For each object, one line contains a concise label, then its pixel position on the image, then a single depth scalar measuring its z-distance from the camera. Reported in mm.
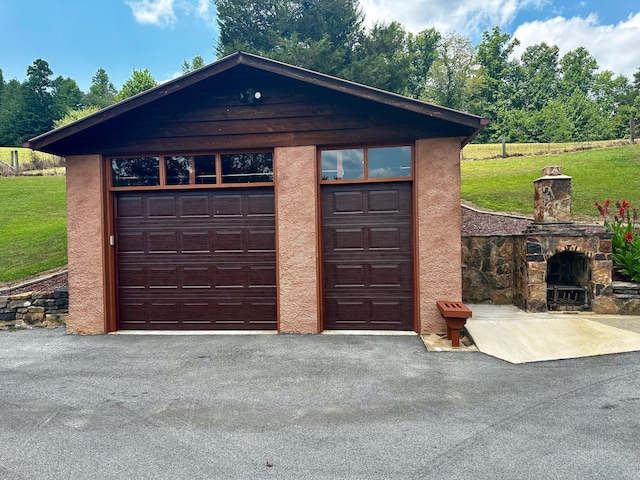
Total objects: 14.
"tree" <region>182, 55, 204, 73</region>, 56112
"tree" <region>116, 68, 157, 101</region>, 46062
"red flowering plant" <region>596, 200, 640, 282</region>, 6841
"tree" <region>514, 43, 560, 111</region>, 40875
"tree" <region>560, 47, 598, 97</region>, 43938
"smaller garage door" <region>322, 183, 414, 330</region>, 6152
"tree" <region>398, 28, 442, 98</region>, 39344
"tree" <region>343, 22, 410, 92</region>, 16969
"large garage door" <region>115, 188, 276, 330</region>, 6418
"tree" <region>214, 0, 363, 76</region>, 19156
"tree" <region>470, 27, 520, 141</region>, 36062
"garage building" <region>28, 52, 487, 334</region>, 5949
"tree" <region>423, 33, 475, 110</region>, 31562
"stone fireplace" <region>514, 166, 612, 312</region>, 6617
